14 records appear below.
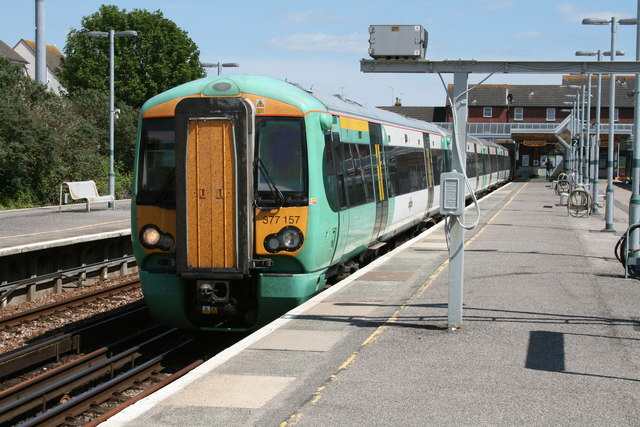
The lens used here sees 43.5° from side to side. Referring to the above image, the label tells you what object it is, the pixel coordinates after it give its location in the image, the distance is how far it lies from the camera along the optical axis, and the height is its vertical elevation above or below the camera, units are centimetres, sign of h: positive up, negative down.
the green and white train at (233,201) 941 -35
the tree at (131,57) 5197 +754
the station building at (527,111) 8288 +705
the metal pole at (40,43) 5094 +812
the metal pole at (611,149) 2156 +72
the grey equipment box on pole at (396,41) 916 +150
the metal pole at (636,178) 1496 -11
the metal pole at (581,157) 3949 +81
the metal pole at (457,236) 897 -71
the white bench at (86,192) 2509 -67
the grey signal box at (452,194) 877 -24
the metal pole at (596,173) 2795 -2
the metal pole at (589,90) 3495 +360
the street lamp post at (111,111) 2875 +218
